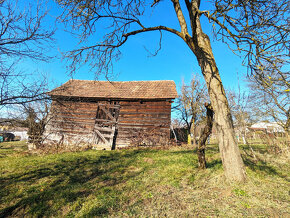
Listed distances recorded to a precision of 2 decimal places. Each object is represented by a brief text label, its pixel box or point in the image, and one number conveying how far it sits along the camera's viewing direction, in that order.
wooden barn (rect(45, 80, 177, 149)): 11.33
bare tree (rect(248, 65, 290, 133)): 9.67
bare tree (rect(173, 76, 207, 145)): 16.47
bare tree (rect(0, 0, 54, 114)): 3.15
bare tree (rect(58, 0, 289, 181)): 3.26
